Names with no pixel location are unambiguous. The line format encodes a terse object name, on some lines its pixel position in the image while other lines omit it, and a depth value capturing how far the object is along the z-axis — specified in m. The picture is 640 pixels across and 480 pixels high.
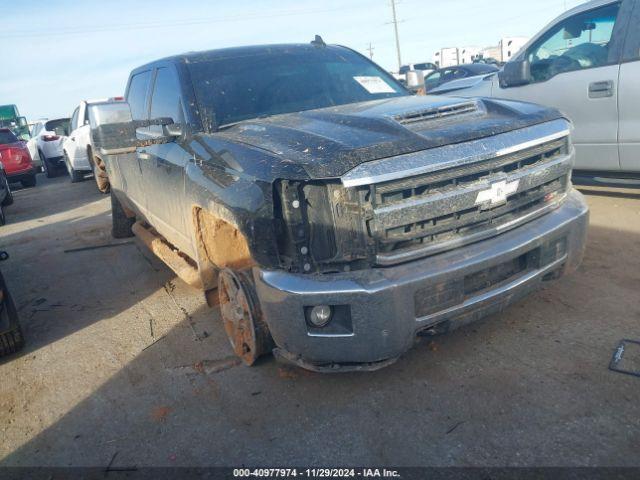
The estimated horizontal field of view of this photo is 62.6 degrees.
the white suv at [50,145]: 15.52
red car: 12.80
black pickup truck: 2.39
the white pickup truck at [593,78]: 4.72
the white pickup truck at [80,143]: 11.77
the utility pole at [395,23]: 48.62
